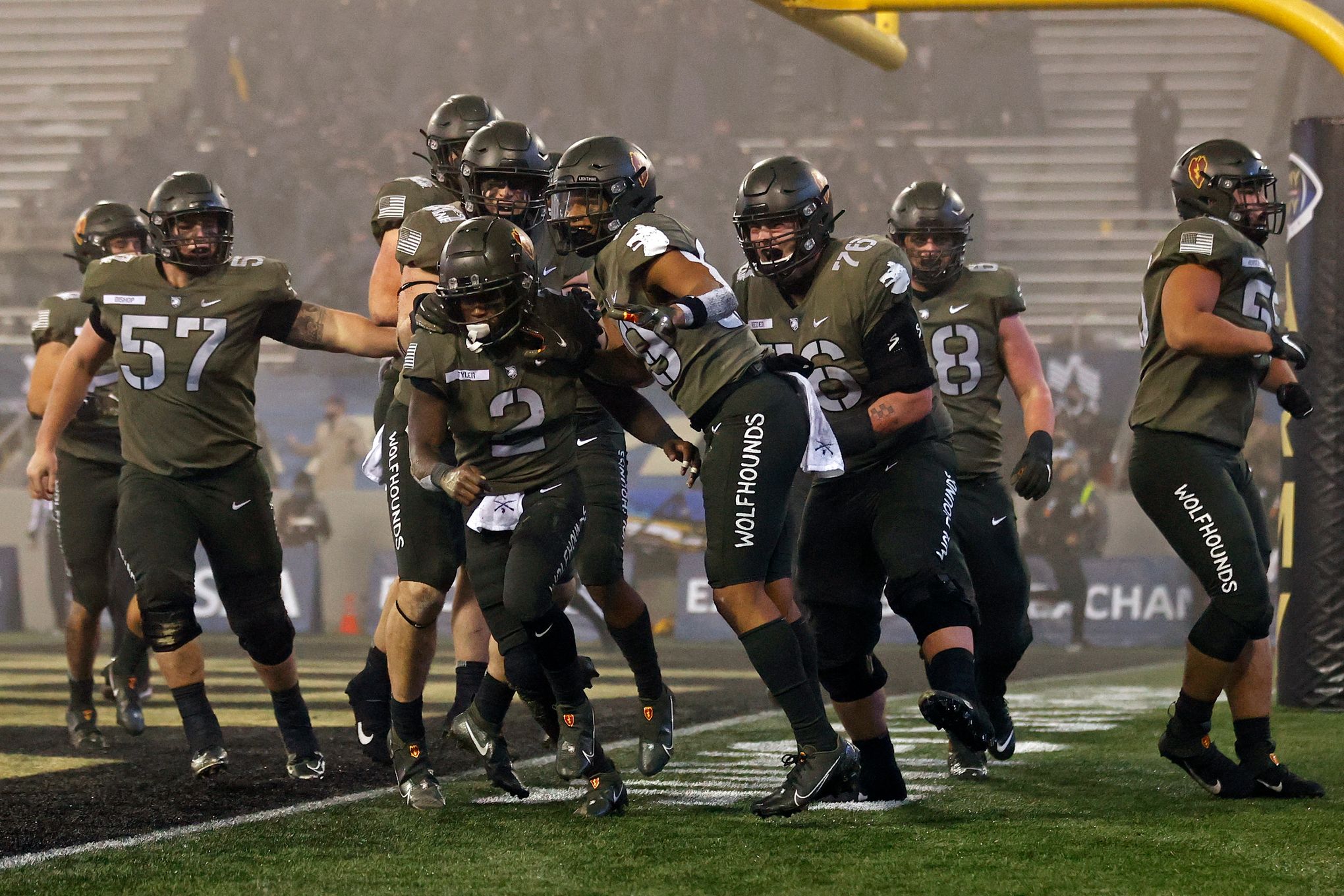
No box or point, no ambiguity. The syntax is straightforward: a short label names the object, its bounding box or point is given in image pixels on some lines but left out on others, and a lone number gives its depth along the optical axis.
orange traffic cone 27.30
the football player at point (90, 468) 13.38
